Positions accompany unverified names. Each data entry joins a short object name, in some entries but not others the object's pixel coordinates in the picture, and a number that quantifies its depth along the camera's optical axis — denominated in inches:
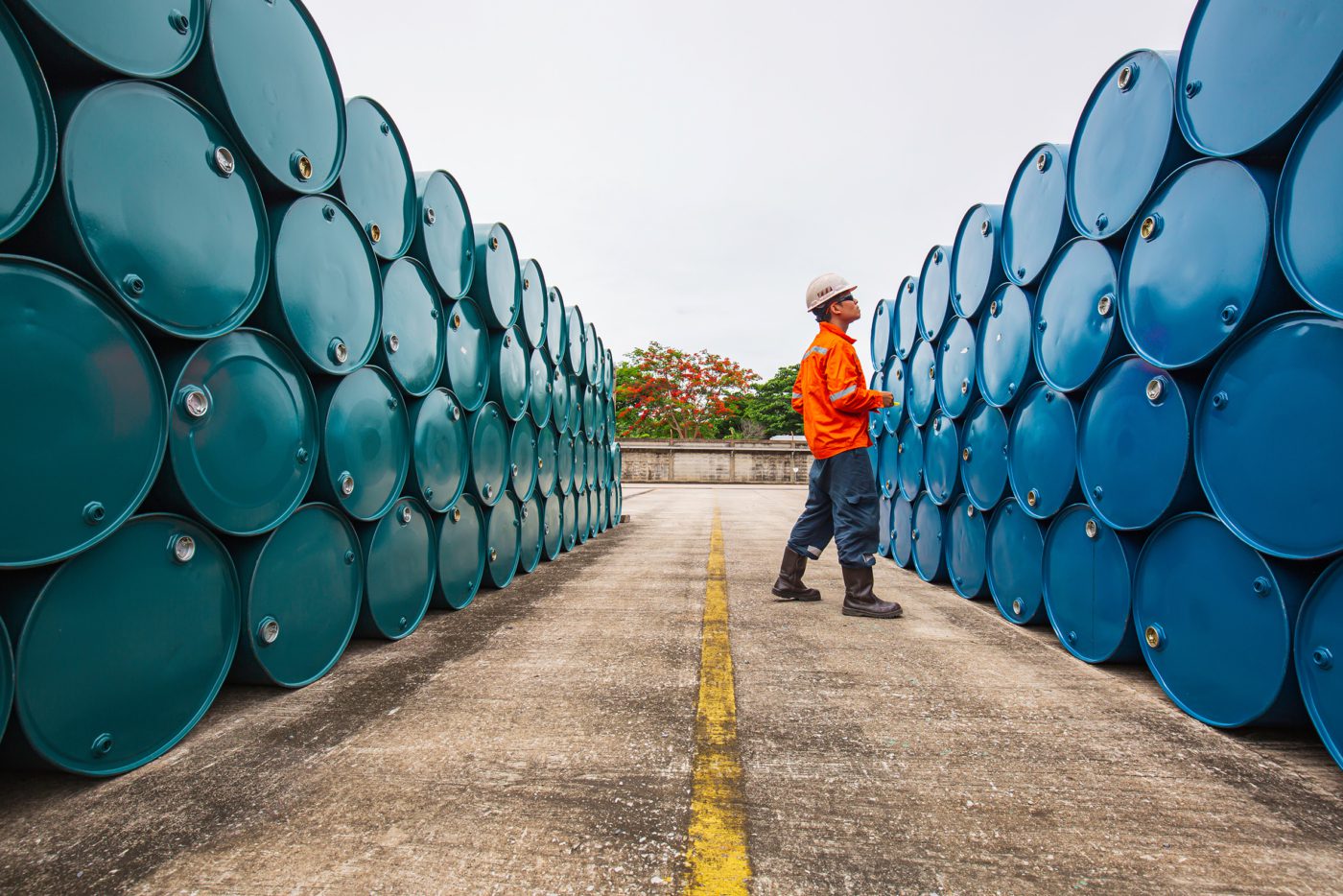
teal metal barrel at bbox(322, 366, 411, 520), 108.7
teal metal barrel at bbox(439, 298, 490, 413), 150.5
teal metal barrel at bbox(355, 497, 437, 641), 122.2
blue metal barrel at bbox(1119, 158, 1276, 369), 82.5
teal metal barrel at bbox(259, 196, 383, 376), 96.3
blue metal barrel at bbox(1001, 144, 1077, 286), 128.6
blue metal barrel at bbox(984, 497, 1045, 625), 136.5
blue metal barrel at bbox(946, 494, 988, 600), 162.1
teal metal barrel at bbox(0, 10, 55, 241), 59.2
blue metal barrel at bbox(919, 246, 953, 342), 182.7
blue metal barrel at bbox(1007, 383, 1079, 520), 123.3
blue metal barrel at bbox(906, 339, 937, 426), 190.7
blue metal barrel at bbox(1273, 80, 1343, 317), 71.9
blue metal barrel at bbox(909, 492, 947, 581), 186.9
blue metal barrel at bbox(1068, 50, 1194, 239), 98.4
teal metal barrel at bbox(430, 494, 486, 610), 149.3
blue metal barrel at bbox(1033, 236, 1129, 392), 111.0
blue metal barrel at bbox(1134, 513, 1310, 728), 80.5
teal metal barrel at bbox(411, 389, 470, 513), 135.0
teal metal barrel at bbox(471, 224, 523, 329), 165.5
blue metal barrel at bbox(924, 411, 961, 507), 173.9
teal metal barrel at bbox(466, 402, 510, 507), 160.2
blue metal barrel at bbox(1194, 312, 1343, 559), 73.4
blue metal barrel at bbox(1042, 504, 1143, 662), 108.7
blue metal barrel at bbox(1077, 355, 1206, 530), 94.5
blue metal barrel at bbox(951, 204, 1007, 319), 155.6
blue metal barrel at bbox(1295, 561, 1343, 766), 73.2
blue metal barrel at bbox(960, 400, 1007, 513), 149.3
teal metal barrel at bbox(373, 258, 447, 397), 126.0
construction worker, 150.6
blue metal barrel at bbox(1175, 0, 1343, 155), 74.8
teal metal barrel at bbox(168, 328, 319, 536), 80.1
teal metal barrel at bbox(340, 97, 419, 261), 118.0
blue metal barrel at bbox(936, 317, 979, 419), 165.0
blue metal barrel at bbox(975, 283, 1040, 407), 139.3
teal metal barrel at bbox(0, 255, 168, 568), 60.4
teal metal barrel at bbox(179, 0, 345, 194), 83.5
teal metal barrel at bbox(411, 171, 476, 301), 140.2
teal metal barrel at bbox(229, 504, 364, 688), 93.3
